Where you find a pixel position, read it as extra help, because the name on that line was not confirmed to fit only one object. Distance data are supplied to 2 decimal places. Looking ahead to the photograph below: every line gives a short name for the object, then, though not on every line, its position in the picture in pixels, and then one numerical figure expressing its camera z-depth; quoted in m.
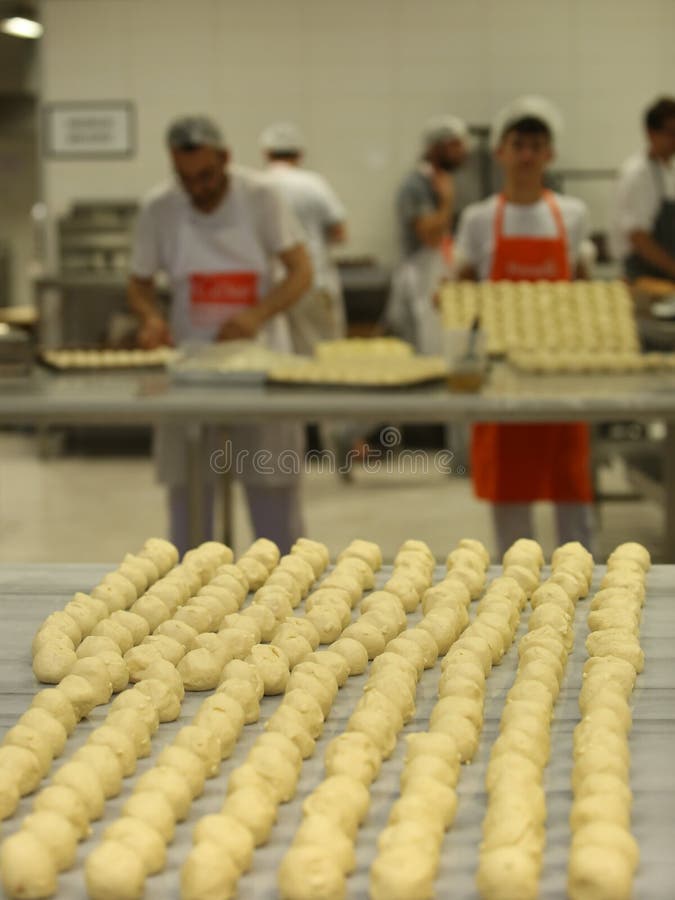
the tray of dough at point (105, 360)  4.19
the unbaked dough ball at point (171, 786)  1.52
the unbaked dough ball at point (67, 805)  1.49
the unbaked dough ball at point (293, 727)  1.63
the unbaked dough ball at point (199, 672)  1.80
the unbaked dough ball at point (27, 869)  1.39
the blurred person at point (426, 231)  7.31
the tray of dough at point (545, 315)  4.44
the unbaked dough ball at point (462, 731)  1.62
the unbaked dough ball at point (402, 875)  1.36
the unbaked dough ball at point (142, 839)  1.42
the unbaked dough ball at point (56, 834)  1.43
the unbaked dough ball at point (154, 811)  1.47
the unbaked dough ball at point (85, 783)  1.52
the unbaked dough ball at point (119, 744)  1.61
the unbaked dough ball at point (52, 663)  1.80
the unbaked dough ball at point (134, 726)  1.64
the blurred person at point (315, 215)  6.48
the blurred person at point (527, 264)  4.33
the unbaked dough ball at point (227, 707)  1.68
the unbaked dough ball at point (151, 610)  2.00
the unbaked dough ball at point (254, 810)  1.47
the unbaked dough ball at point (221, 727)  1.64
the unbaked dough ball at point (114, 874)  1.38
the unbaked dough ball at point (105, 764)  1.56
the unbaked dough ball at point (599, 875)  1.36
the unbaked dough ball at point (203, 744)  1.61
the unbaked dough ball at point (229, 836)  1.42
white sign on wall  8.91
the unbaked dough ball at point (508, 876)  1.37
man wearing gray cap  4.12
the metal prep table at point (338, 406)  3.48
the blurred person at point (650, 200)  6.03
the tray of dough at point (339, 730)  1.41
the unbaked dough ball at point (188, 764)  1.56
